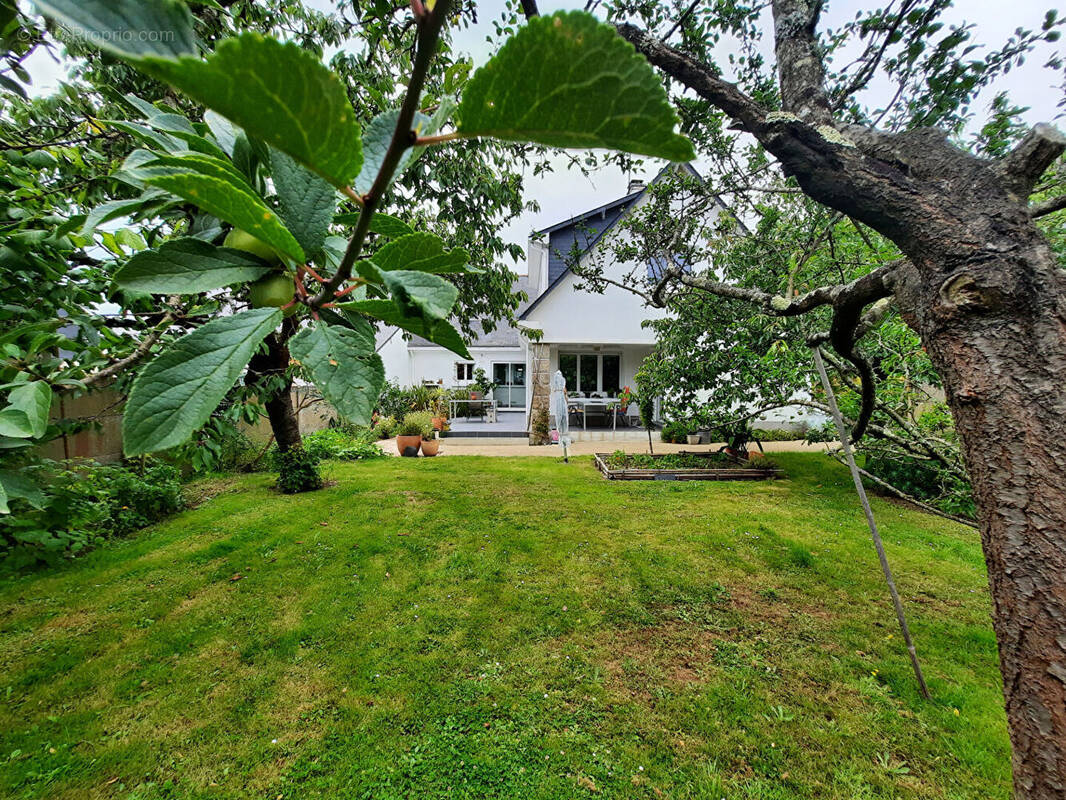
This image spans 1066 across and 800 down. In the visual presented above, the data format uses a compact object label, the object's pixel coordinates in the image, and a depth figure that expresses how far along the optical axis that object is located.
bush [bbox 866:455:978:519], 6.87
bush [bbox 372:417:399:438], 12.59
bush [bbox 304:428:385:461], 9.63
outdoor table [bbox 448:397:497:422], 16.09
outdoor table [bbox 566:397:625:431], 13.29
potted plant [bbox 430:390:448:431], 14.30
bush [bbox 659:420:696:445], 7.95
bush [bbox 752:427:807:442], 12.49
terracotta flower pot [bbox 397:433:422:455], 10.66
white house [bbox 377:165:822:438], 11.66
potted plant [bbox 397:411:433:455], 10.66
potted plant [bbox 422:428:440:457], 10.56
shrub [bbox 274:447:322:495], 6.75
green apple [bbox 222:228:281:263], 0.48
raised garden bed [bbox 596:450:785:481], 8.18
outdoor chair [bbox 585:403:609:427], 14.21
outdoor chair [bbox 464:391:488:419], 16.64
